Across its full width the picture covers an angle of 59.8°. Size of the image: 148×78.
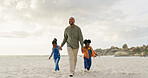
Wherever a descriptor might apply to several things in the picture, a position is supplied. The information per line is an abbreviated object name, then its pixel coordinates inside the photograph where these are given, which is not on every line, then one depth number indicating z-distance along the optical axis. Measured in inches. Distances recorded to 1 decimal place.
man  227.8
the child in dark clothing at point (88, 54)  268.8
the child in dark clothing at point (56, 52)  276.1
